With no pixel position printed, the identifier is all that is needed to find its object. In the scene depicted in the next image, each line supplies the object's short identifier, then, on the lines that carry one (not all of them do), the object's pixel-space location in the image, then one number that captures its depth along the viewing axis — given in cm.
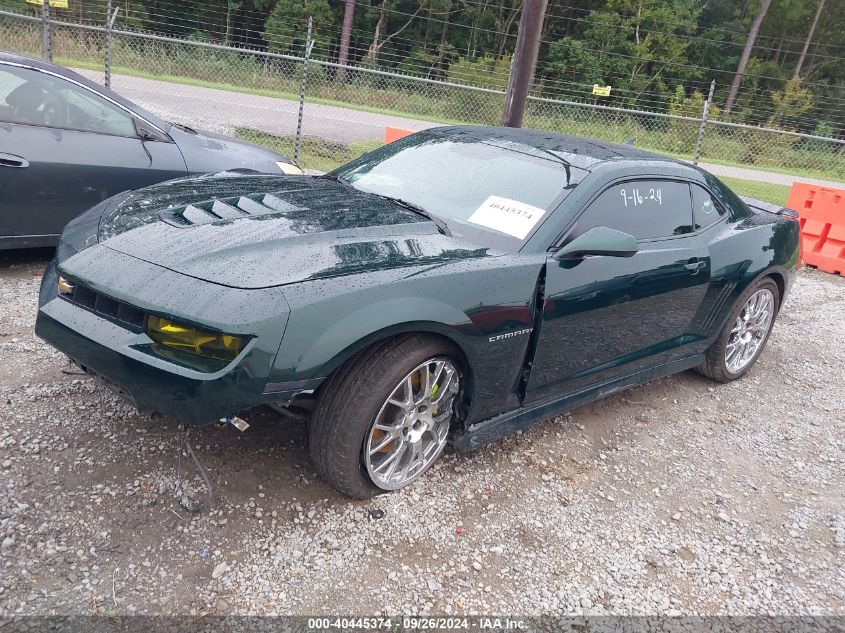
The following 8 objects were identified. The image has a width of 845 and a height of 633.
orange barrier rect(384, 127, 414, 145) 963
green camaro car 231
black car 421
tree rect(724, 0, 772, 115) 3353
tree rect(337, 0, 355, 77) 2609
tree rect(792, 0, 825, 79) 3631
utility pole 709
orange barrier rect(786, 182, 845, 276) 813
